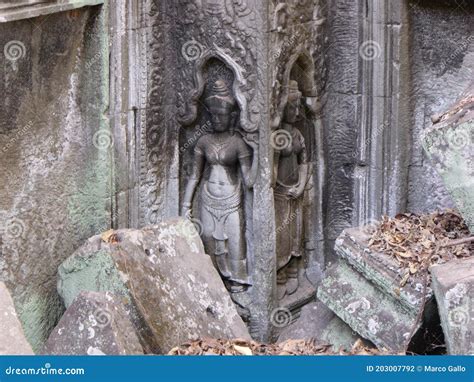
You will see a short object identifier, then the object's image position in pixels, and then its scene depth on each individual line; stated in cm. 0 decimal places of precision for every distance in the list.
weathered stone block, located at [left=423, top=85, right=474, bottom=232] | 853
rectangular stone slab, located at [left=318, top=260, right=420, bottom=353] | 873
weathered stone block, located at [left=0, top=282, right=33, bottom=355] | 767
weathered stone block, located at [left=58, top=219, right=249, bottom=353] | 891
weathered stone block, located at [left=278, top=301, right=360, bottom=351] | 916
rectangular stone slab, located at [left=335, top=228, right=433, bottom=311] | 866
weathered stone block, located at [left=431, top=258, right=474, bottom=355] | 788
